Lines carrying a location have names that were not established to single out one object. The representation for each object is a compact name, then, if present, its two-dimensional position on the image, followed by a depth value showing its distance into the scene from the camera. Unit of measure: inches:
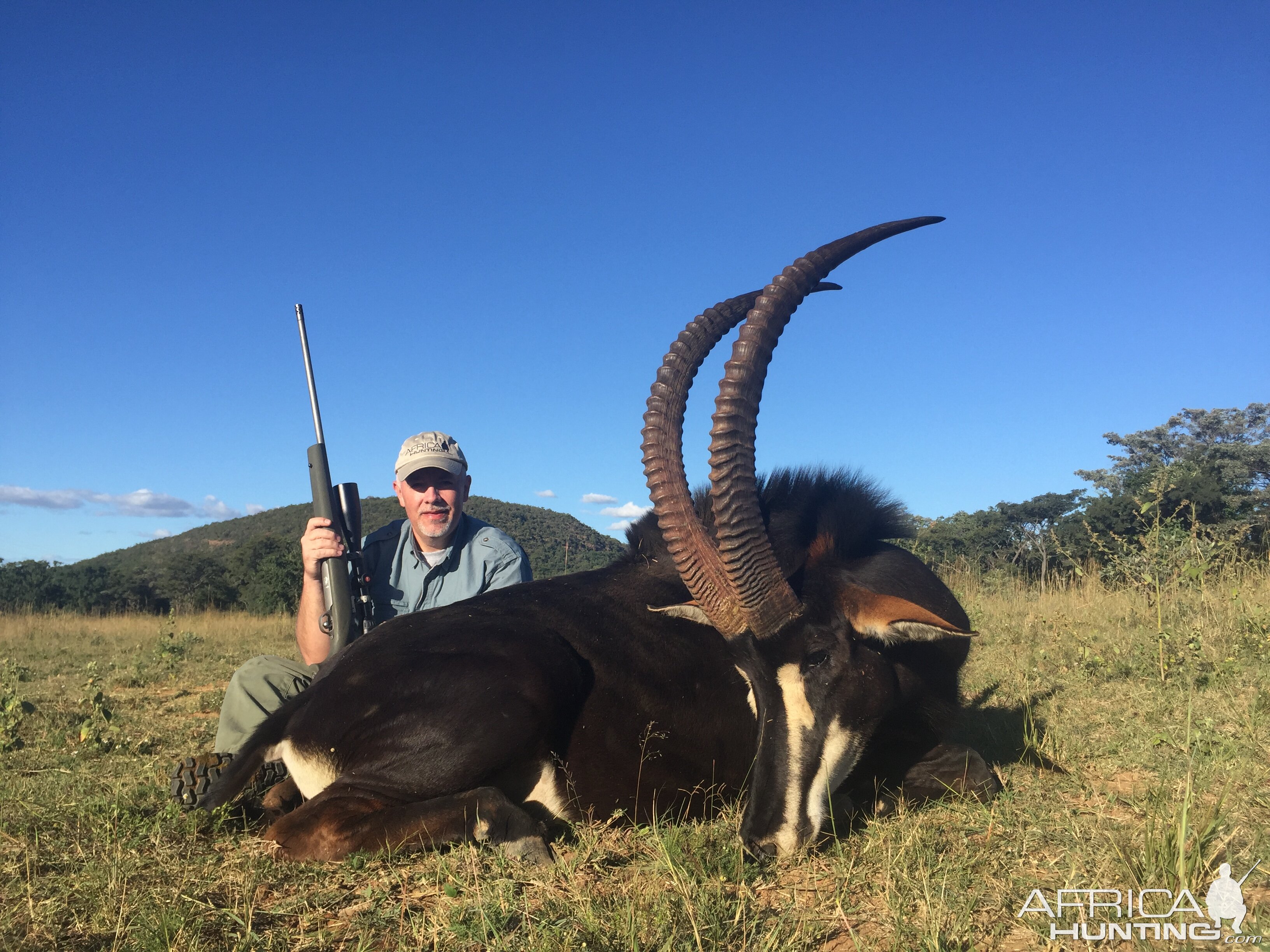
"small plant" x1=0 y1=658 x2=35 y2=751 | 224.8
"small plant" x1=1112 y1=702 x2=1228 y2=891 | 99.3
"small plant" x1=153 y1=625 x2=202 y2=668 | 430.9
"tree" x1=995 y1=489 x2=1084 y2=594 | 837.2
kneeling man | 206.8
